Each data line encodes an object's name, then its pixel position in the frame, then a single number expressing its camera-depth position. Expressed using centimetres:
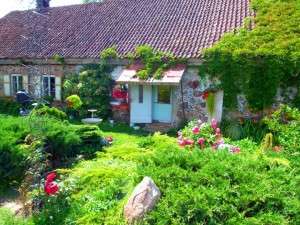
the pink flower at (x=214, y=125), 1054
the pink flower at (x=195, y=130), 1020
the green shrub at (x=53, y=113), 1192
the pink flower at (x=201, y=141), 964
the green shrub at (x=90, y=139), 1113
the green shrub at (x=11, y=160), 902
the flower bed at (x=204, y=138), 933
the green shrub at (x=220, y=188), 605
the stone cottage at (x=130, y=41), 1705
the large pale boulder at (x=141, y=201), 621
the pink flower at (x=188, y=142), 941
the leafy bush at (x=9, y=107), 2138
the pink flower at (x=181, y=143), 945
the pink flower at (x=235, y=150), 849
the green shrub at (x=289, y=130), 850
